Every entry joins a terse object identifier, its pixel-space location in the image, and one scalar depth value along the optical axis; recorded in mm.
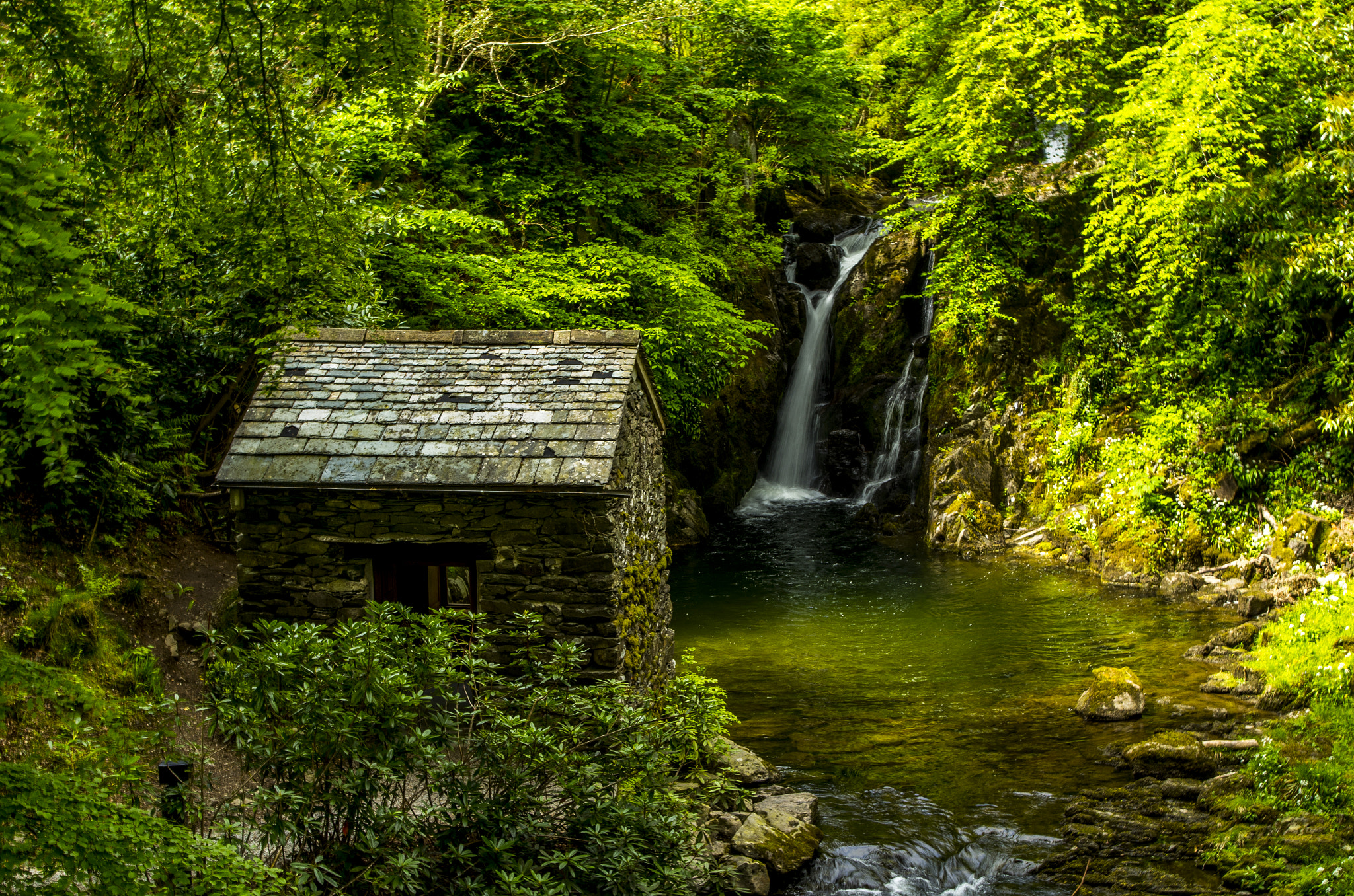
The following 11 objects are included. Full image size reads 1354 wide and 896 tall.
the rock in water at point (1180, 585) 15297
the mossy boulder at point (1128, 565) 16031
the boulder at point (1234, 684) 10734
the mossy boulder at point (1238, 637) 12250
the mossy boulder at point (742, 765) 8870
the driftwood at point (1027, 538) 18891
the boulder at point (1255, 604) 13344
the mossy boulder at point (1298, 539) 14047
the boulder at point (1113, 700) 10406
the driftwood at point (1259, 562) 14688
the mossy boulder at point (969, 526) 19391
